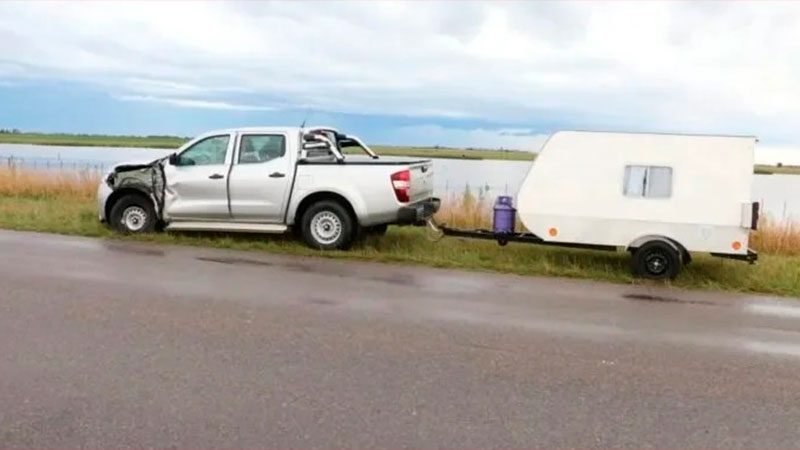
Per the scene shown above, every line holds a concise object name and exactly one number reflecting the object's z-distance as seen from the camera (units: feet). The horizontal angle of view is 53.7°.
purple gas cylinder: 37.78
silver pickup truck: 39.58
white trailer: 33.04
